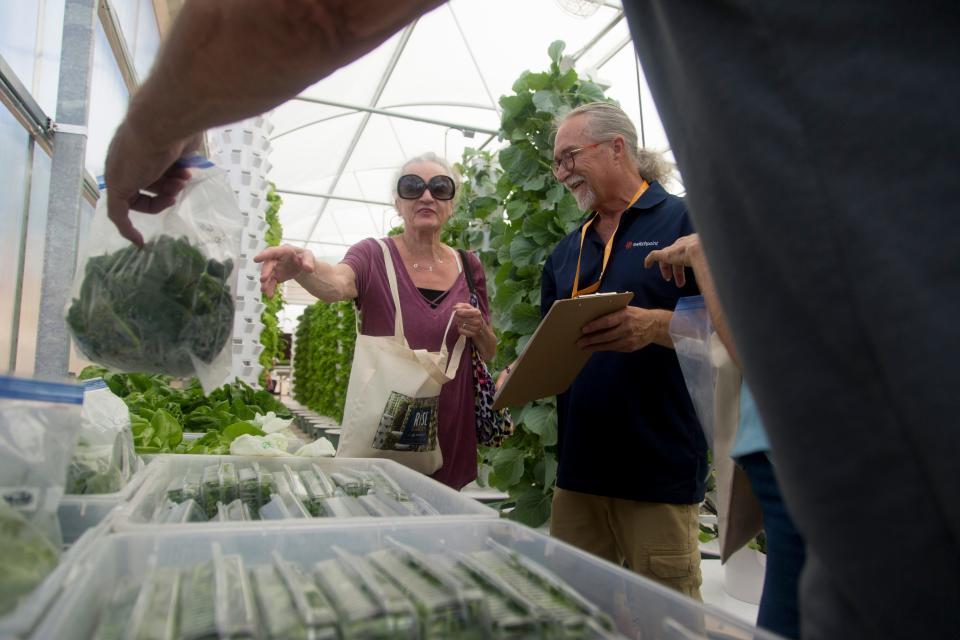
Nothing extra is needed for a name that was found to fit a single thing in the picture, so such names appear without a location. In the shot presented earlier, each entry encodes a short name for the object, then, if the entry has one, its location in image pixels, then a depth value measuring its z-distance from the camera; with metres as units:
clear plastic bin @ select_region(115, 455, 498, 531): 0.89
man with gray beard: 1.90
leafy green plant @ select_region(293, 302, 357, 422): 7.64
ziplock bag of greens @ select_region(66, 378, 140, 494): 1.03
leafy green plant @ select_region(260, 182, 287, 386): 5.28
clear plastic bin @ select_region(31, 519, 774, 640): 0.64
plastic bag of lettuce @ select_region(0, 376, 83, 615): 0.63
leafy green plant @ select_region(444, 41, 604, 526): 3.43
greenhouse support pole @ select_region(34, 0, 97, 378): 1.79
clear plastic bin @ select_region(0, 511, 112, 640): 0.50
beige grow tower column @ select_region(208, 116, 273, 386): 3.28
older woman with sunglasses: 2.10
